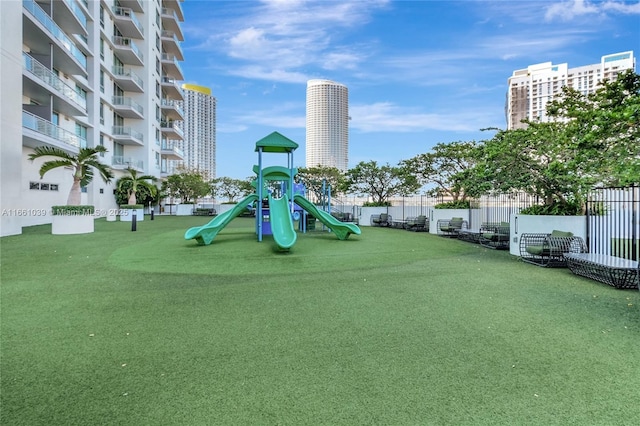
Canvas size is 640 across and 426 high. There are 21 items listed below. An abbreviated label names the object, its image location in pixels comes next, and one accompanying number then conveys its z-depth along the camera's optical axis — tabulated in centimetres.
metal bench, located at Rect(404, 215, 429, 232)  1923
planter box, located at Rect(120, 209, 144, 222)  2608
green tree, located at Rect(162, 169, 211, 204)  3941
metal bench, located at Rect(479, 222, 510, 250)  1213
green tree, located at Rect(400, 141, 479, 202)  2162
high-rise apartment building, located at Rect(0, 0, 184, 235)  1552
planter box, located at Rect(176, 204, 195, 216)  3884
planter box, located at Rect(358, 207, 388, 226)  2414
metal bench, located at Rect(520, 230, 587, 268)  851
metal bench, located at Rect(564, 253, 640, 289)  616
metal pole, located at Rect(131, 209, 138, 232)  1741
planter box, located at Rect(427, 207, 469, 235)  1780
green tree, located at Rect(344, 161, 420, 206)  2462
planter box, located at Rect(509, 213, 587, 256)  961
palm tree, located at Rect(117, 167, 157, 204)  2867
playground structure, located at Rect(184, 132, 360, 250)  1196
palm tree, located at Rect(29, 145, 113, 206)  1578
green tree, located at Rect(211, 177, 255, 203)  4359
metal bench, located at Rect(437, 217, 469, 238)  1644
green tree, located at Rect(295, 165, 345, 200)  3531
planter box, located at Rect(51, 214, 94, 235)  1533
